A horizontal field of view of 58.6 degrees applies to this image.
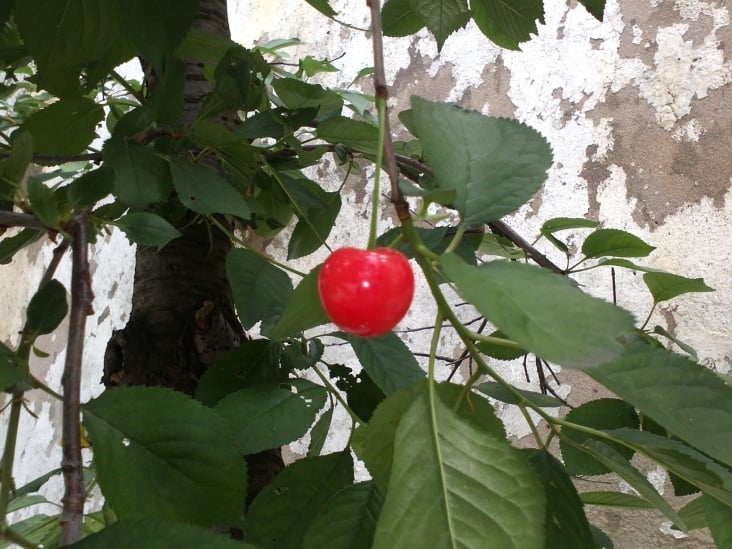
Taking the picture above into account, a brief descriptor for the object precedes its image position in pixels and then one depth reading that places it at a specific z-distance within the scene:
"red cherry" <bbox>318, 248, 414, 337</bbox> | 0.28
